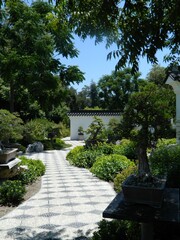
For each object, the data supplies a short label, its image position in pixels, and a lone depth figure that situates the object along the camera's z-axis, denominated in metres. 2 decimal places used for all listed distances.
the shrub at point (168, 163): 4.78
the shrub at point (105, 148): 12.30
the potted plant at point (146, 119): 3.49
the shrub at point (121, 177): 6.81
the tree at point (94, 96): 38.59
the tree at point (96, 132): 13.99
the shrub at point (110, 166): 8.39
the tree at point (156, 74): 29.73
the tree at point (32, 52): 10.00
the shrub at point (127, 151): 11.52
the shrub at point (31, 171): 7.84
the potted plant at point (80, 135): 27.33
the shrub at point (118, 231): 3.56
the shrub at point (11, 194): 5.77
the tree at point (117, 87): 31.48
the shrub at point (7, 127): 9.30
